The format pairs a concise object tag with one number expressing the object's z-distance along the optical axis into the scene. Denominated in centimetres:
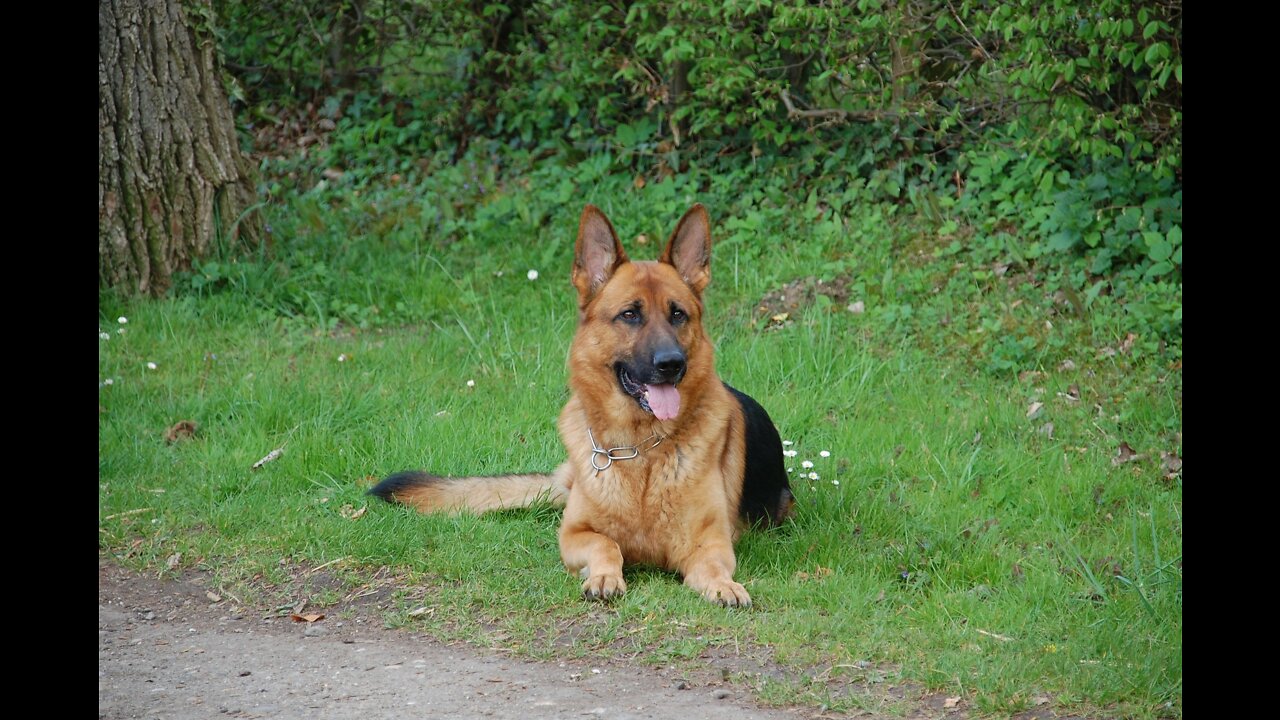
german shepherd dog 1006
